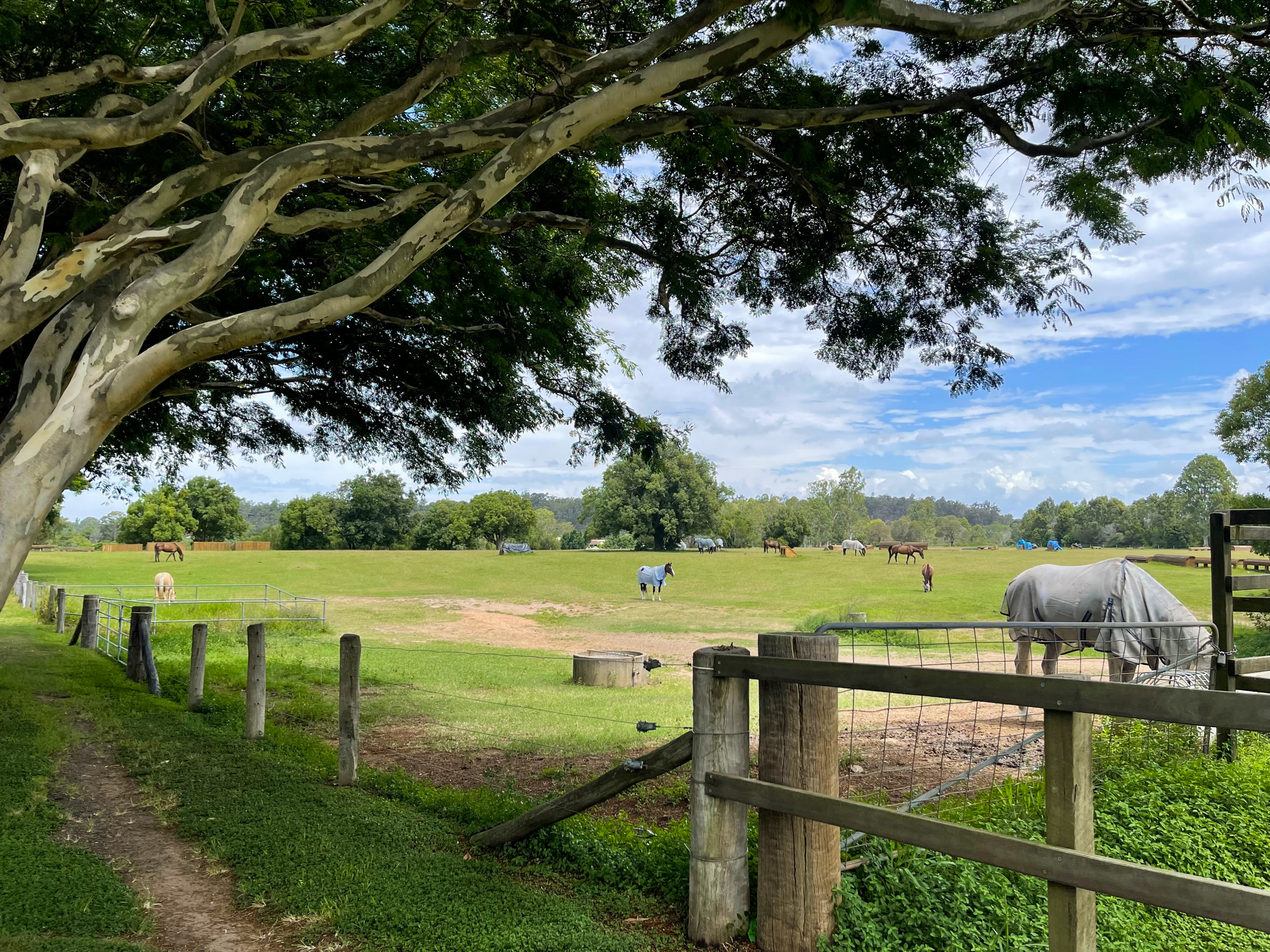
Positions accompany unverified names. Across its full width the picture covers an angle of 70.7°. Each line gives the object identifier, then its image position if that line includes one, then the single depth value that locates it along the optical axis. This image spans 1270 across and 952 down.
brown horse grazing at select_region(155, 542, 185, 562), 71.47
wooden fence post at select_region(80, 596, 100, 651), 17.64
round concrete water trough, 16.17
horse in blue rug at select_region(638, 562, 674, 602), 47.16
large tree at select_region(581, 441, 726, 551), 95.19
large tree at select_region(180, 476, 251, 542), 101.31
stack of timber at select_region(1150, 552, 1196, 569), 46.06
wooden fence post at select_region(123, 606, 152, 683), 12.82
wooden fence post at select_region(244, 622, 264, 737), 8.96
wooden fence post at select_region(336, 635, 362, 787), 7.11
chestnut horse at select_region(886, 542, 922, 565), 69.69
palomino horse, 31.81
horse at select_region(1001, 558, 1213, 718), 11.19
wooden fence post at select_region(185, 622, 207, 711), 10.80
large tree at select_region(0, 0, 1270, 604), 5.35
